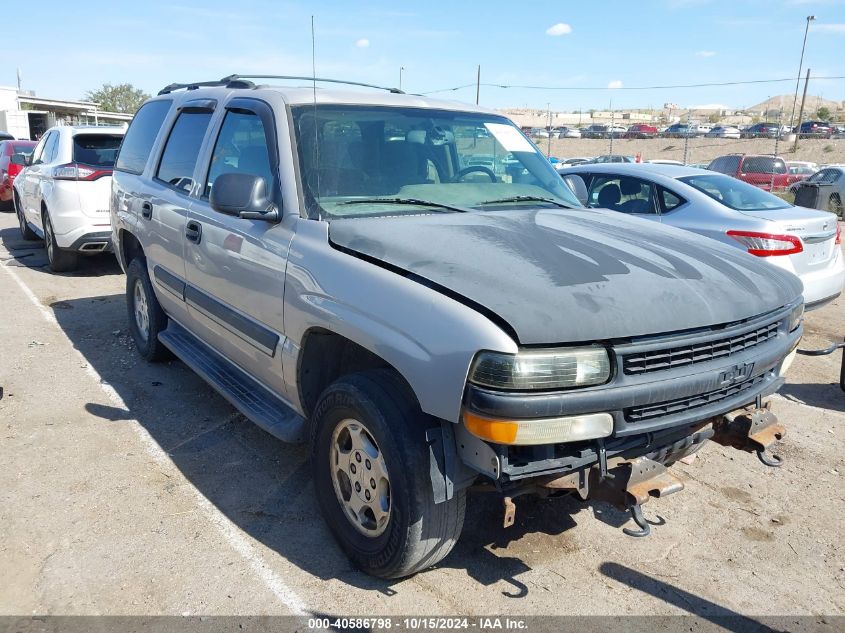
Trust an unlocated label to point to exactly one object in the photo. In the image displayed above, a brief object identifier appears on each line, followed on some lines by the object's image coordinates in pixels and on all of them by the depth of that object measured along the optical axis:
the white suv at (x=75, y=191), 8.54
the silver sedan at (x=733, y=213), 6.18
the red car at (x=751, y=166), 21.38
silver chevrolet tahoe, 2.45
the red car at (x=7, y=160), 14.90
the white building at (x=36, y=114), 38.62
